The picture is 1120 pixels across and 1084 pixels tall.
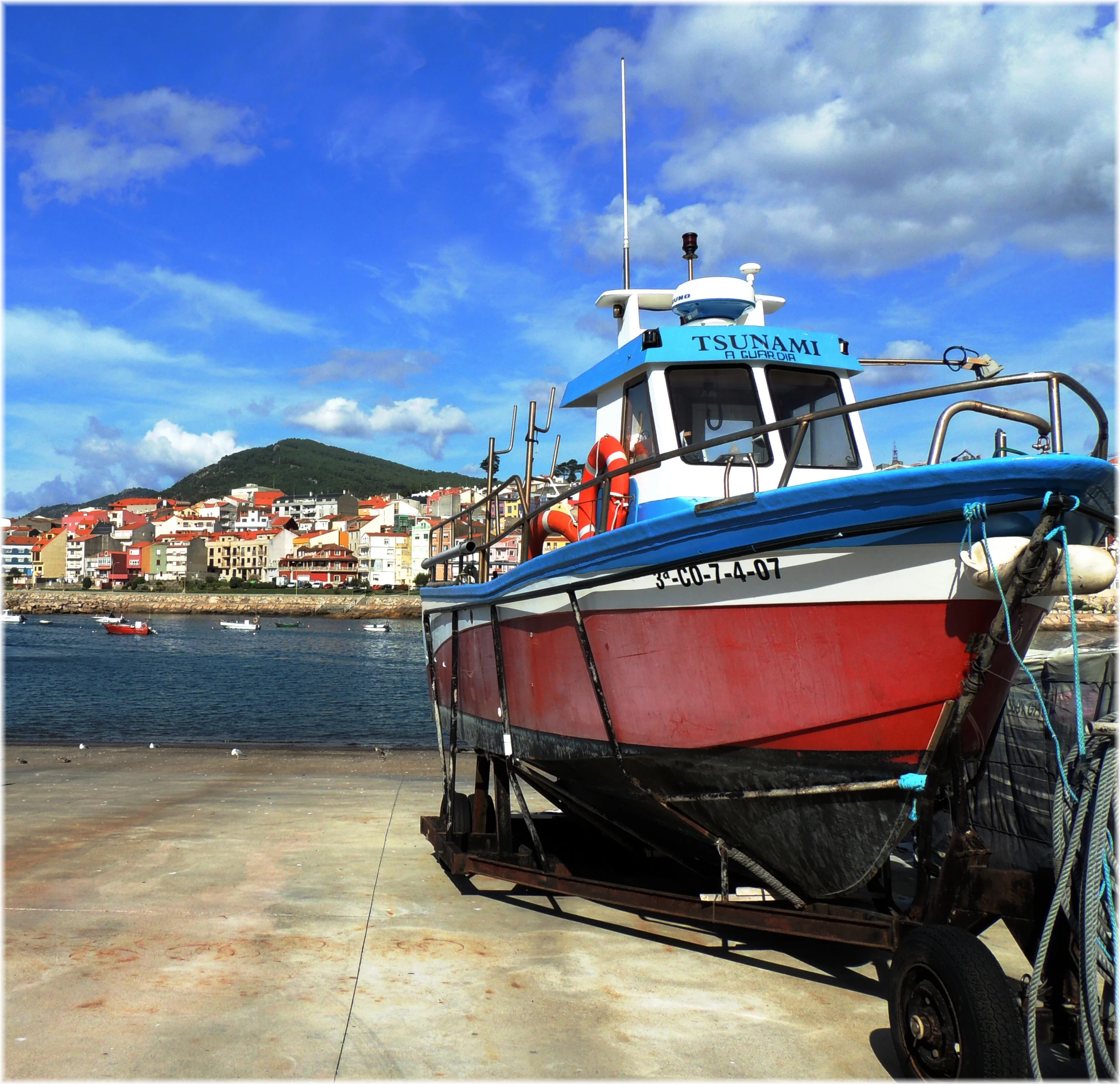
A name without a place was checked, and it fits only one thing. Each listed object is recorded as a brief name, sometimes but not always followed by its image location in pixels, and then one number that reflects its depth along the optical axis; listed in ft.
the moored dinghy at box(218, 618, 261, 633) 251.39
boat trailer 11.25
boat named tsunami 12.92
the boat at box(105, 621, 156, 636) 230.07
